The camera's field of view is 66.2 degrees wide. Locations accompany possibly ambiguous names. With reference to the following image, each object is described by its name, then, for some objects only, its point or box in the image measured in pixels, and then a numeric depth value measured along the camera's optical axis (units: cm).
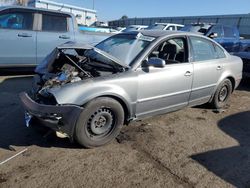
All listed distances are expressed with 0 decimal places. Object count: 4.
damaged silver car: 245
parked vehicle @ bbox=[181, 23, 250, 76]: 854
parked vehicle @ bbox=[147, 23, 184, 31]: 1052
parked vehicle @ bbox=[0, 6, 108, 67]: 489
